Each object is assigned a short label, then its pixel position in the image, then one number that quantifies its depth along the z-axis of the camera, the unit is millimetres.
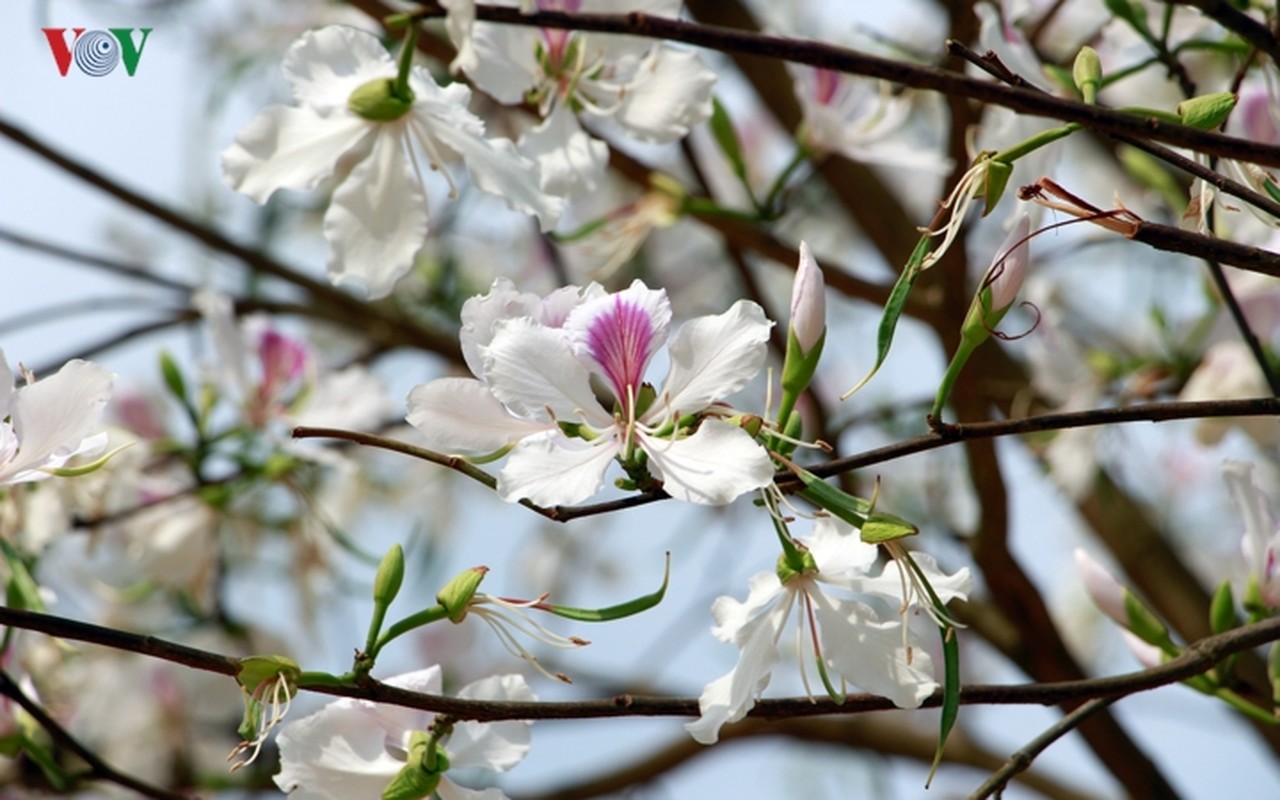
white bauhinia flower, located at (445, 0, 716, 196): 2087
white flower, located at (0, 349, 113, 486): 1951
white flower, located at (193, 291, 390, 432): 2334
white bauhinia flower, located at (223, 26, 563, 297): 2044
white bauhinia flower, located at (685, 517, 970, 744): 1966
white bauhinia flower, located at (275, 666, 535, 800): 1989
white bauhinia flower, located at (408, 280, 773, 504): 1947
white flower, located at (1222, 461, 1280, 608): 2046
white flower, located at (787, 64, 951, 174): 2236
